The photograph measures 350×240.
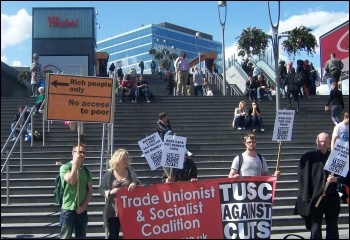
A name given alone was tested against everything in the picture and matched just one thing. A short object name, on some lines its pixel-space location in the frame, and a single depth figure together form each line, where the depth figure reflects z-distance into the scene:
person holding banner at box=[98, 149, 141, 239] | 7.15
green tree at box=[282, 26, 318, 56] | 30.22
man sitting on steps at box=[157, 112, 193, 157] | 13.31
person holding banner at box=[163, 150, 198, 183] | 8.65
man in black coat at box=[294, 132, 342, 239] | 7.42
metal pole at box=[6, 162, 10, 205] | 10.64
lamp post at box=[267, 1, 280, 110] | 18.56
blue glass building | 109.94
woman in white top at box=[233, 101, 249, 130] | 16.12
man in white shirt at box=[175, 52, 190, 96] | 22.14
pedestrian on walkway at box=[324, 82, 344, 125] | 16.47
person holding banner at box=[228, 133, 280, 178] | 7.74
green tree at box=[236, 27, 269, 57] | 30.89
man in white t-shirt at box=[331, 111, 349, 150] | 10.37
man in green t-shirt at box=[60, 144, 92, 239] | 7.10
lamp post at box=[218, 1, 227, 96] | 25.33
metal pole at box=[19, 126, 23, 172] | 12.31
